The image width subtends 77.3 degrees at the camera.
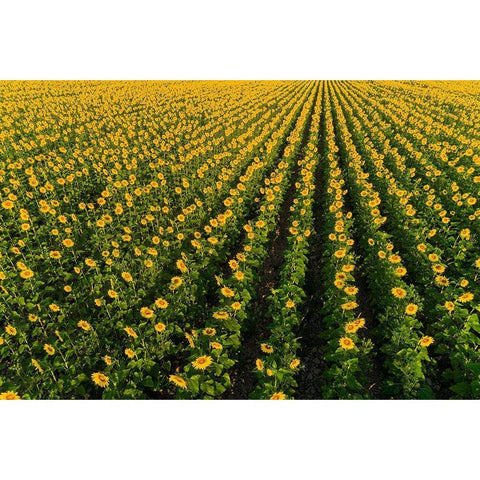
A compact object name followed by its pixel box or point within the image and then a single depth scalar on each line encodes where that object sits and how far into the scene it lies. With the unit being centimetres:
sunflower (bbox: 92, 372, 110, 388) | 379
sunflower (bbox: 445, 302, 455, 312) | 473
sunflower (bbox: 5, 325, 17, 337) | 434
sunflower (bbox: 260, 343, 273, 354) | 418
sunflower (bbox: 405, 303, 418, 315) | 467
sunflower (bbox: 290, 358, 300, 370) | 388
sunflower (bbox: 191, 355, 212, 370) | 391
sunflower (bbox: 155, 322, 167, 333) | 433
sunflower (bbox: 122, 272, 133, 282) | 525
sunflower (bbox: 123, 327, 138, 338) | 417
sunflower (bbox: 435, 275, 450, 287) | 545
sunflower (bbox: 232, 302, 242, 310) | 483
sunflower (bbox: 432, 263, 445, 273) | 564
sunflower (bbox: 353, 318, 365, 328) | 422
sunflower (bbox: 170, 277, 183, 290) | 509
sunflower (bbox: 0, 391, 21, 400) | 349
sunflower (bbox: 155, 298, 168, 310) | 470
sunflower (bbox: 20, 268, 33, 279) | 540
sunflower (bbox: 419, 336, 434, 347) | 419
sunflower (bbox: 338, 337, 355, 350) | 424
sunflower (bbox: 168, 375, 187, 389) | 357
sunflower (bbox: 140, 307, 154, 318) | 466
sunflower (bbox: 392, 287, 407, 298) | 495
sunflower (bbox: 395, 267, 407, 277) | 533
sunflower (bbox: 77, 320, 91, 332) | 444
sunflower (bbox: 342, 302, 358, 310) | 466
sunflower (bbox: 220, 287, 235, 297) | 492
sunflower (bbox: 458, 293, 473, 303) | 484
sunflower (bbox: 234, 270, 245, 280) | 526
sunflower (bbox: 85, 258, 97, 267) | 539
